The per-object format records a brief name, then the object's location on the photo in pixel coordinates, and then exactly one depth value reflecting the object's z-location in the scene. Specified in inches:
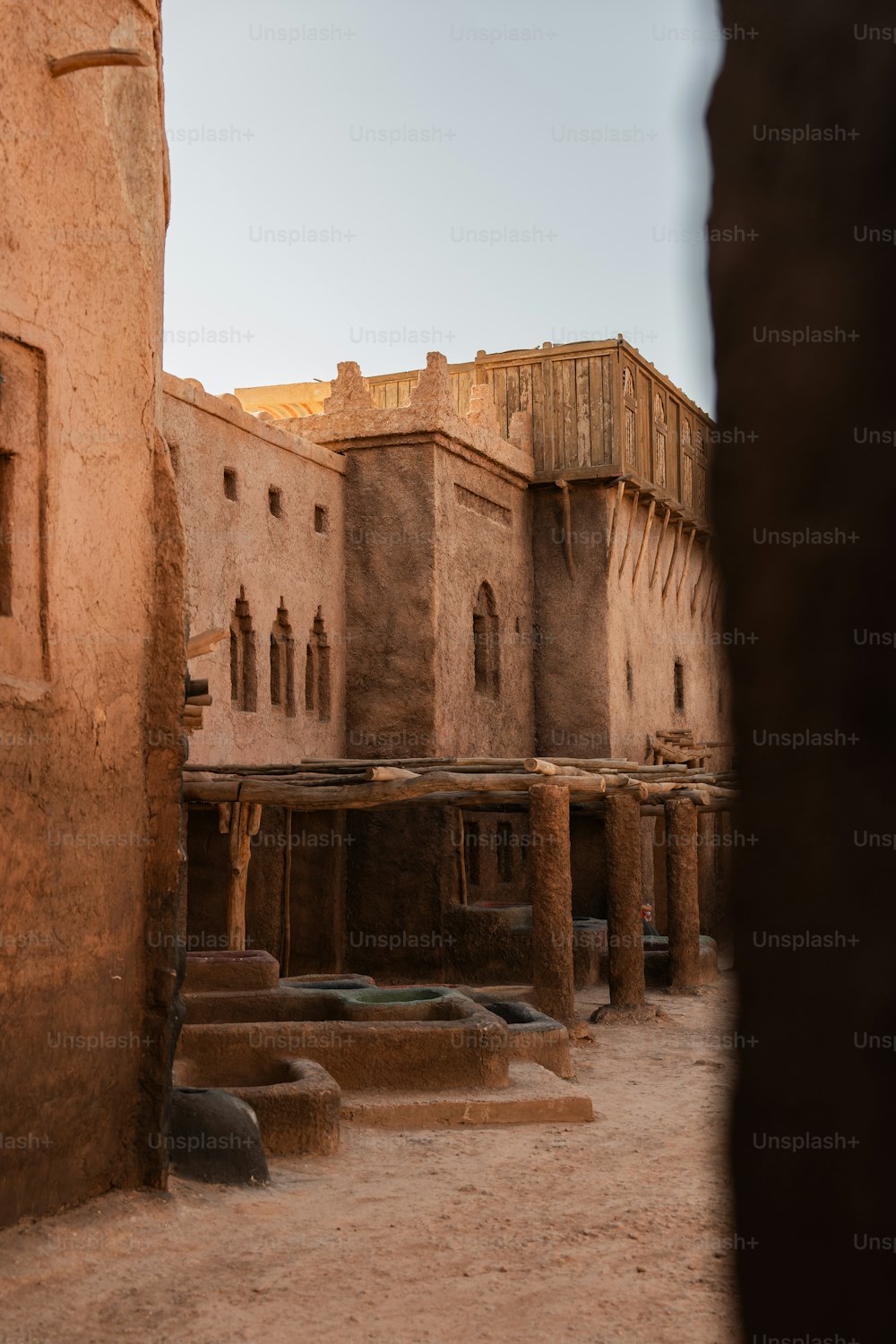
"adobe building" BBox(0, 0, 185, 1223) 228.2
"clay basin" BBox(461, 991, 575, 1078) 417.4
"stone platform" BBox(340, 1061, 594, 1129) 343.9
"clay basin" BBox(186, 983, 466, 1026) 385.4
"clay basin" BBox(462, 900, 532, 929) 670.5
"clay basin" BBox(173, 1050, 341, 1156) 301.3
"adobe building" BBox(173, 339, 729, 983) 628.1
